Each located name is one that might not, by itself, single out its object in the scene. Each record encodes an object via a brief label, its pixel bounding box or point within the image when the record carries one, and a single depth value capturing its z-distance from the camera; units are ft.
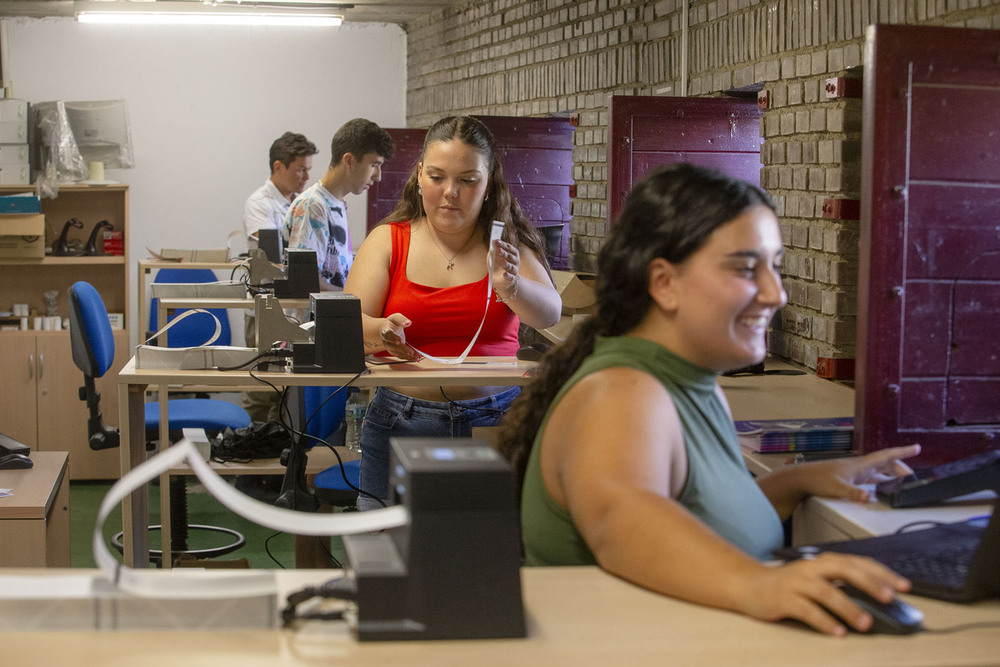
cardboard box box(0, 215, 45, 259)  17.79
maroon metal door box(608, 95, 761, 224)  13.05
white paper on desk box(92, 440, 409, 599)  3.77
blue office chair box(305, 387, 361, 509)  11.03
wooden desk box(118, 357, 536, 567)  9.35
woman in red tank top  9.14
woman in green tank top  4.23
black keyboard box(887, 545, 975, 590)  4.57
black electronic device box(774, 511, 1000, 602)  4.46
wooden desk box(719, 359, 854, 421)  8.80
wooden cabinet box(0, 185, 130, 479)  18.10
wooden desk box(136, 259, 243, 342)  18.60
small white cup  22.25
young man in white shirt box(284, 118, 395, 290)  15.06
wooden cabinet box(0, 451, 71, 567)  9.25
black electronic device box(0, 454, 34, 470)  10.61
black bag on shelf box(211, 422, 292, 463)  12.32
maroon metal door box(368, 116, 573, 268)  18.30
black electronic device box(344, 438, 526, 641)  3.81
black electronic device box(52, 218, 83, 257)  18.90
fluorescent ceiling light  25.41
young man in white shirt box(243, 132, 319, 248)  20.63
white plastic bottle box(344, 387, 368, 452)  14.78
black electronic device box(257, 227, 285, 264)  18.58
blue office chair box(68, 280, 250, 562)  13.32
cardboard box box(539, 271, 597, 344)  14.65
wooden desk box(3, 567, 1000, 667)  3.69
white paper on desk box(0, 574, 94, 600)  3.92
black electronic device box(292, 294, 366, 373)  9.43
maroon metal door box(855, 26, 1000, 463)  6.93
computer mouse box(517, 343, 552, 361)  9.93
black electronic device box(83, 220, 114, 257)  19.13
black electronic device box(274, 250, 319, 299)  14.20
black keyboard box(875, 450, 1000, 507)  6.03
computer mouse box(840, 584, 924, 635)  4.01
